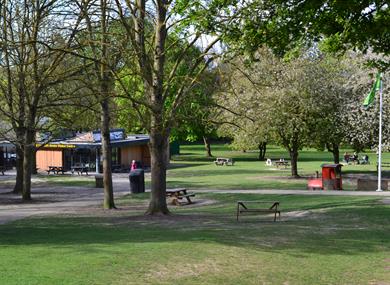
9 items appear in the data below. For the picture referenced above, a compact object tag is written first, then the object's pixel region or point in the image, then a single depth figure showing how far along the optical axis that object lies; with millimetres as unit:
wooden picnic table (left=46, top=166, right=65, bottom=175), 51134
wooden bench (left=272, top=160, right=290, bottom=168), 55091
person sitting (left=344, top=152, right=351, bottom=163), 60562
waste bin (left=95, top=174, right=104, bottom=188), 36844
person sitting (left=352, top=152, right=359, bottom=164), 59941
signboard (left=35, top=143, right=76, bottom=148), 51250
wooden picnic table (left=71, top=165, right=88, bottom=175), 51222
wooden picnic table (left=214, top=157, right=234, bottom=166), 60178
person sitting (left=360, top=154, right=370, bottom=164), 60094
